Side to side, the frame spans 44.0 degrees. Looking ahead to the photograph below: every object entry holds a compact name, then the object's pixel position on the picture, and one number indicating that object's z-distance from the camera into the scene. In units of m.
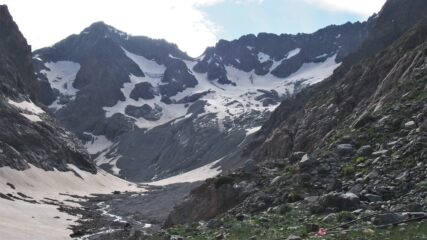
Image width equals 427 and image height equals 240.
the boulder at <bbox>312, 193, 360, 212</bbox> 24.11
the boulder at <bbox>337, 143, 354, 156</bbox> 34.31
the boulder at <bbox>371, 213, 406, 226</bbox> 19.50
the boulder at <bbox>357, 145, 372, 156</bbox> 32.50
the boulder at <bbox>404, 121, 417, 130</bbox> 32.22
